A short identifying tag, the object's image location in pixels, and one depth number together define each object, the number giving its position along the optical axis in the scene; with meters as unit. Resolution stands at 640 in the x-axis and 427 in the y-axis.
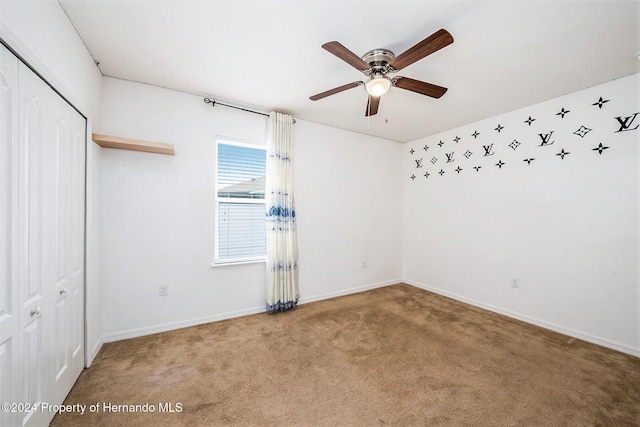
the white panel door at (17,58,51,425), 1.22
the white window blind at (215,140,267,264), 2.91
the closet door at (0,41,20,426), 1.09
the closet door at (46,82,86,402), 1.51
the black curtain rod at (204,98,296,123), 2.76
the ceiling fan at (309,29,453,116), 1.51
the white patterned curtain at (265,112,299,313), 3.03
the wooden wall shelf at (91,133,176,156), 2.08
